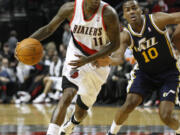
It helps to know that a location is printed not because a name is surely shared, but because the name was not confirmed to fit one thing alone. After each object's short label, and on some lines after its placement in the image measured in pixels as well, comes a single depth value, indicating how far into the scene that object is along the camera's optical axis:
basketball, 8.26
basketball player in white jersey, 8.04
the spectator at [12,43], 24.99
